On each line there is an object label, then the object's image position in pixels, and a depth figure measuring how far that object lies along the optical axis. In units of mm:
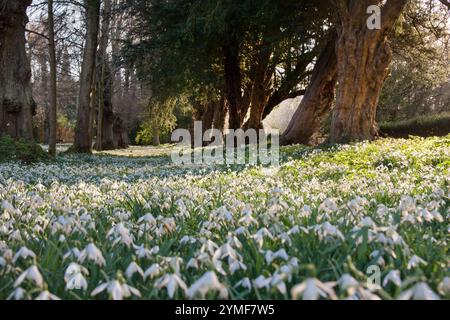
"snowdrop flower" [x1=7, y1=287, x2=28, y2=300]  2029
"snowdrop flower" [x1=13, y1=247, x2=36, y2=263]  2598
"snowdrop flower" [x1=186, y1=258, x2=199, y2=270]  2510
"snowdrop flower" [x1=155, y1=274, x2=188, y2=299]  2001
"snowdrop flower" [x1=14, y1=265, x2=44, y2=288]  2073
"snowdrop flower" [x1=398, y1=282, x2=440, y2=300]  1702
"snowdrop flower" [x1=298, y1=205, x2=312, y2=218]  3754
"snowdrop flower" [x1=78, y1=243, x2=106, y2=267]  2515
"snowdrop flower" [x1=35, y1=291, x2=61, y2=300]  1965
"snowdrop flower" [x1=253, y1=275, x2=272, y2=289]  2086
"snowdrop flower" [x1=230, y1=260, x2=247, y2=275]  2433
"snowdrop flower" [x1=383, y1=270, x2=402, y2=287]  2153
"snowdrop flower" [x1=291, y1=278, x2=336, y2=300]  1624
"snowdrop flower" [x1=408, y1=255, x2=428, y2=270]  2442
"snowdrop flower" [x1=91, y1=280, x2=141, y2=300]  1982
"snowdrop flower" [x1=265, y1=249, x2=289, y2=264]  2551
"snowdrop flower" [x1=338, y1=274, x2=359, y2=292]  1758
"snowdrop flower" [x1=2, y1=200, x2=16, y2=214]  3926
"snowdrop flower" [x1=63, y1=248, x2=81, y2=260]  2678
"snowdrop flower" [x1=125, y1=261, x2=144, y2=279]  2350
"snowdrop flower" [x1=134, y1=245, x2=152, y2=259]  2707
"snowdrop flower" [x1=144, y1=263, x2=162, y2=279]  2389
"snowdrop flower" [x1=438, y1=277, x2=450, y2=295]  2004
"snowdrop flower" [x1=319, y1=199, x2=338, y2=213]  3797
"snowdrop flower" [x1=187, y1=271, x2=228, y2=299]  1867
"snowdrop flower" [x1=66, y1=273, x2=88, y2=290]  2260
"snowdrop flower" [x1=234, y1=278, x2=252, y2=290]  2307
